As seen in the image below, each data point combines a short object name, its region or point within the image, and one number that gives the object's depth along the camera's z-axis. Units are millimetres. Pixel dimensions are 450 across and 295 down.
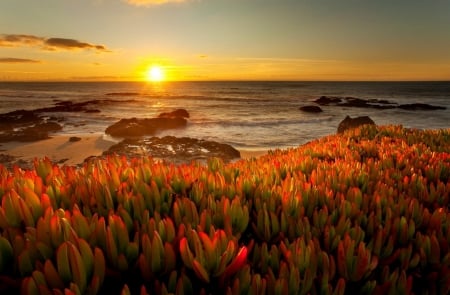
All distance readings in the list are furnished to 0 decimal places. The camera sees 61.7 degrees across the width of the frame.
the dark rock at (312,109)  41438
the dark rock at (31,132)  19578
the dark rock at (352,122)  22500
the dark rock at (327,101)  56162
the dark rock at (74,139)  18359
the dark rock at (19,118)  27062
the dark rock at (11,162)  13797
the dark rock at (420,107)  44812
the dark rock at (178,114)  32519
